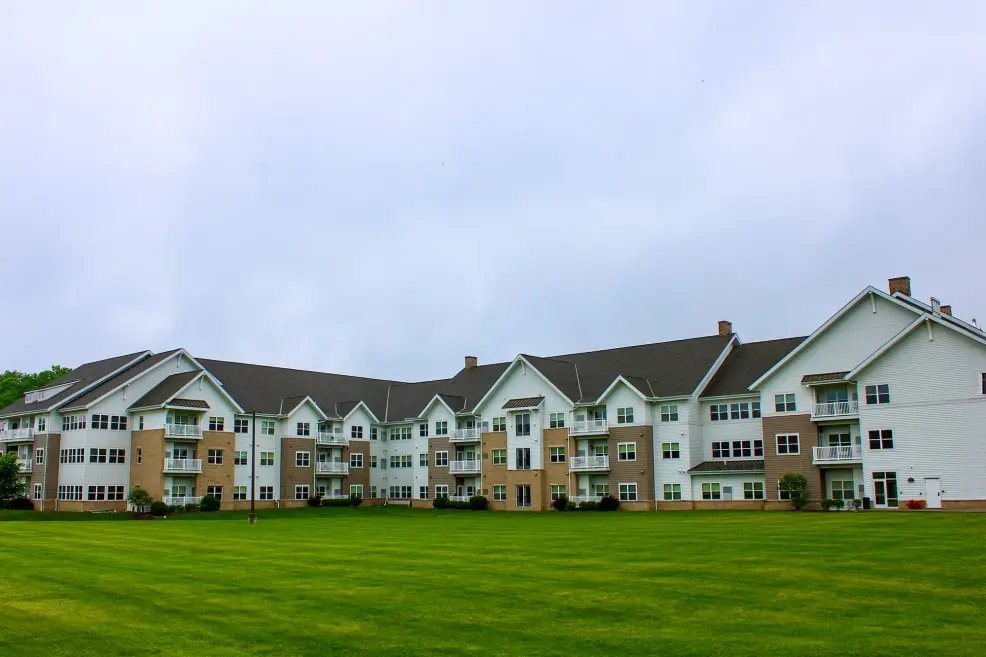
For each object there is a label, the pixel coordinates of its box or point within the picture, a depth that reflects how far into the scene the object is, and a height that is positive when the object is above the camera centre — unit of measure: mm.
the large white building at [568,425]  47812 +2700
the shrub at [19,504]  66500 -2746
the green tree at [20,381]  93250 +9492
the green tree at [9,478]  65562 -749
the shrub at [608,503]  59438 -2804
